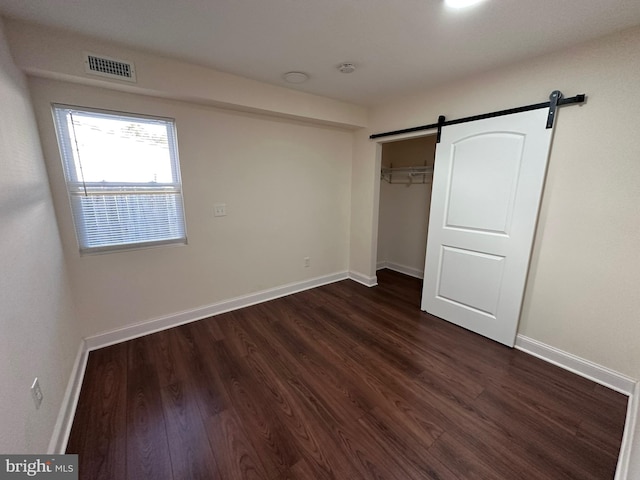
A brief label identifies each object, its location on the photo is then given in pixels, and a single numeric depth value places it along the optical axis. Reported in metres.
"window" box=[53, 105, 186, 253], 1.99
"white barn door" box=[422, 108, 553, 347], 2.07
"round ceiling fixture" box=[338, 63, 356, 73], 2.14
